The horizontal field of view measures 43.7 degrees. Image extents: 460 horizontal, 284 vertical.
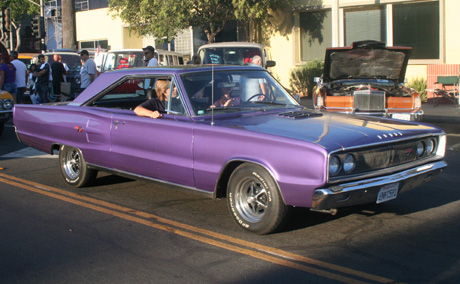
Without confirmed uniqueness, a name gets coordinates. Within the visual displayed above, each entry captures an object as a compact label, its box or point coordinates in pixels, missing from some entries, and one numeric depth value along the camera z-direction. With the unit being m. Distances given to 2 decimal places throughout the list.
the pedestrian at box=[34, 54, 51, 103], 16.86
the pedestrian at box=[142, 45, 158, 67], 14.01
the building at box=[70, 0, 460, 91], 19.28
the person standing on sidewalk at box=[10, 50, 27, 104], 15.86
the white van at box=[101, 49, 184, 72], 19.62
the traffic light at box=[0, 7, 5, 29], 23.46
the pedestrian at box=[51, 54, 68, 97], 17.83
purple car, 5.02
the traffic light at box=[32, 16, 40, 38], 24.25
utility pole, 29.09
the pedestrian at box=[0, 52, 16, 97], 14.12
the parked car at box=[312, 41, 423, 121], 12.09
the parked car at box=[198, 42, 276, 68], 15.99
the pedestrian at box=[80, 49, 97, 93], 16.28
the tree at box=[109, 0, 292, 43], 21.73
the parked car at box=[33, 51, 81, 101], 20.42
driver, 6.34
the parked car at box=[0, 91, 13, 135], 12.59
